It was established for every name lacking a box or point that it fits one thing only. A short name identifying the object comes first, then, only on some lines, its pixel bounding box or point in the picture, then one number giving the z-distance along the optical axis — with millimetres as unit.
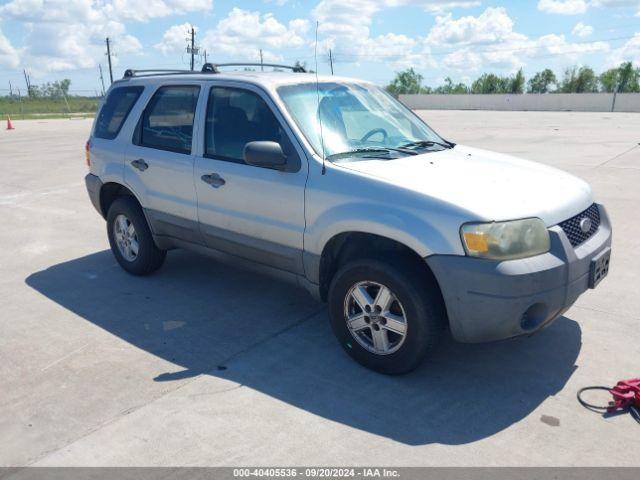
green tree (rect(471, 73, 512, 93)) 78125
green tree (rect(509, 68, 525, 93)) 75875
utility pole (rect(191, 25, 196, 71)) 61031
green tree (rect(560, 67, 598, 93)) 72688
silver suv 3363
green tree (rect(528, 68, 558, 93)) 77938
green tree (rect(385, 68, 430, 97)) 83838
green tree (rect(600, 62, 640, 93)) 70688
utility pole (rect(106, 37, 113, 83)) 69375
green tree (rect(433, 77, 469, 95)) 85125
